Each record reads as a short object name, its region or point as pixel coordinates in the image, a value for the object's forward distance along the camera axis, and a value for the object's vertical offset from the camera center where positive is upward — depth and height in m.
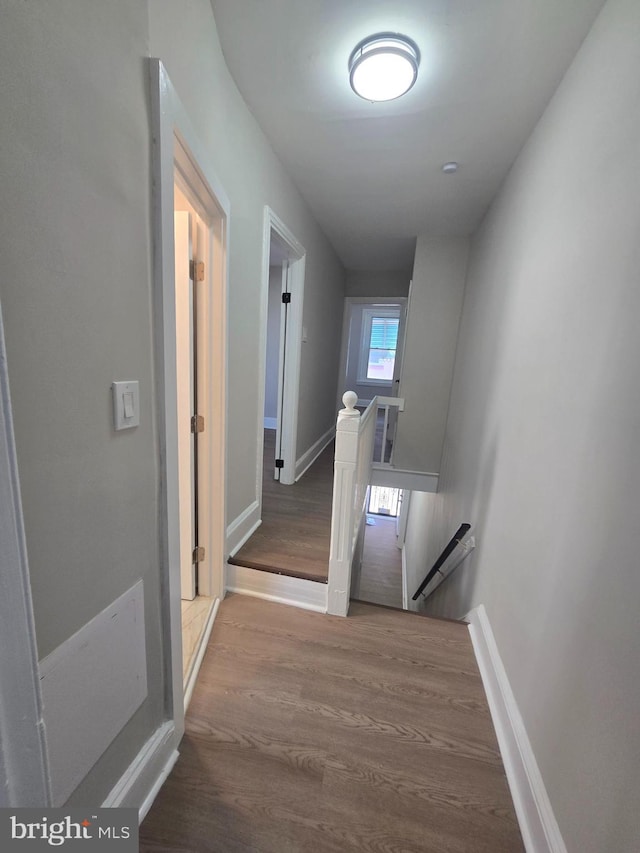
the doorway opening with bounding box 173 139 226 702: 1.49 -0.27
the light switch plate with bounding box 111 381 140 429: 0.80 -0.14
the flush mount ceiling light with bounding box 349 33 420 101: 1.30 +1.23
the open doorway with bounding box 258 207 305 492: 2.59 +0.06
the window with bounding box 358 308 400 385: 7.82 +0.45
